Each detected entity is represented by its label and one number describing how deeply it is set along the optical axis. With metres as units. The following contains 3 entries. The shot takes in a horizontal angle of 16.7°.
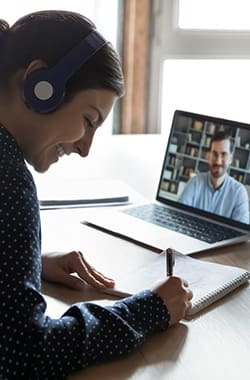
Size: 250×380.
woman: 1.36
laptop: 2.03
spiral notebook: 1.66
